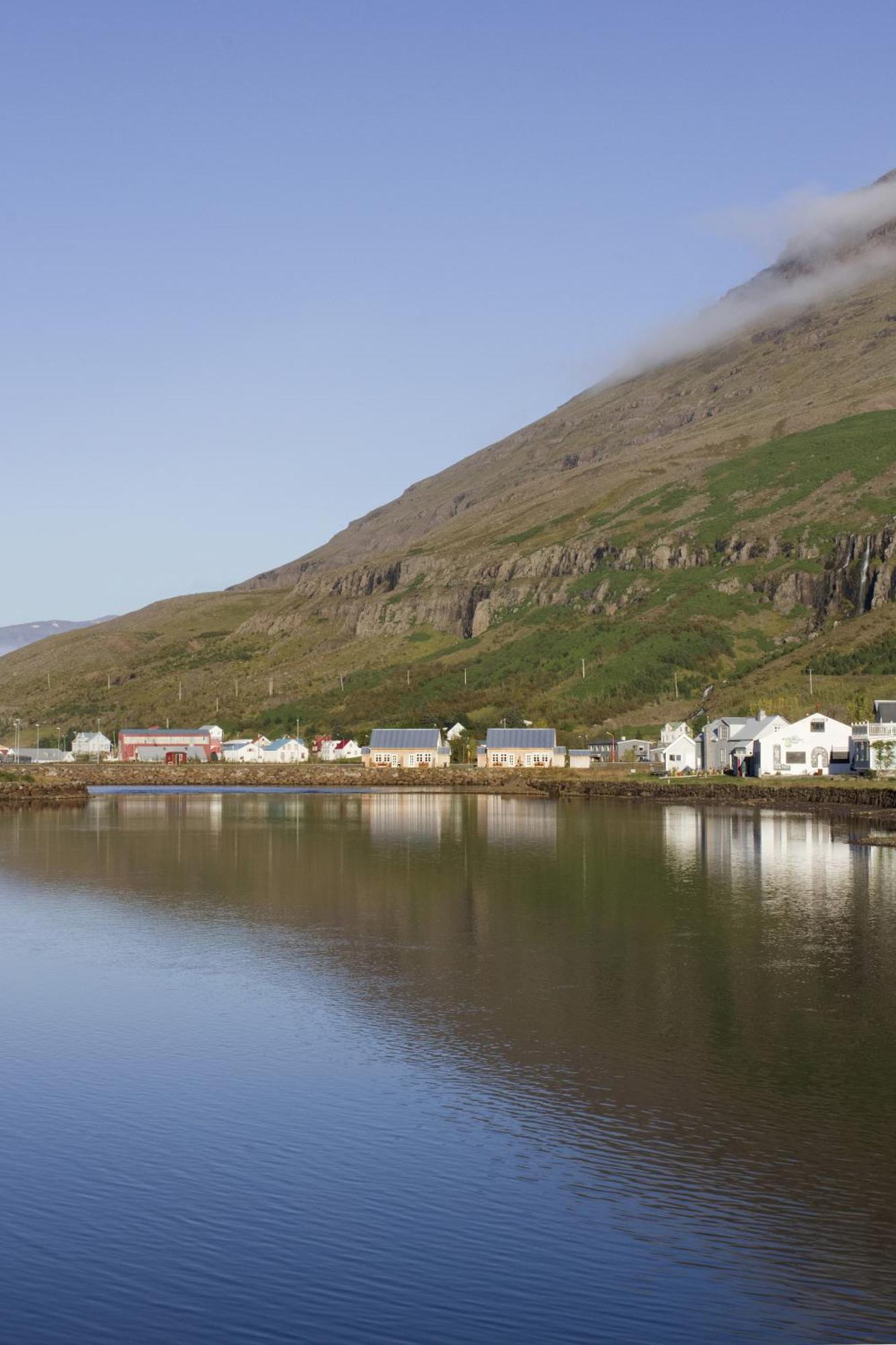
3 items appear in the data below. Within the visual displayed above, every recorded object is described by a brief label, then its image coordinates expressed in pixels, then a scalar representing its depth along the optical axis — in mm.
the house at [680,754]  160000
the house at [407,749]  185000
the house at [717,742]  149125
